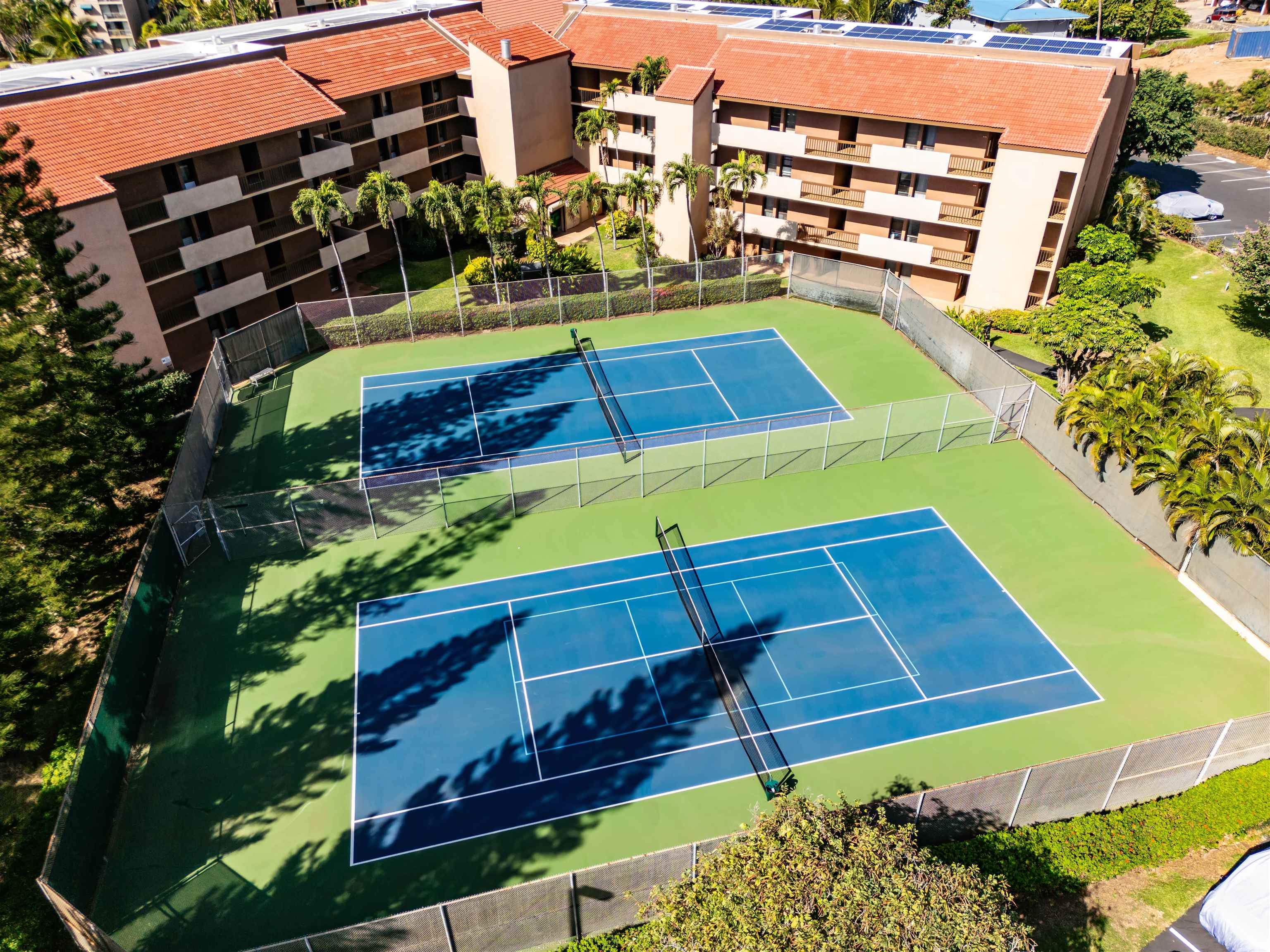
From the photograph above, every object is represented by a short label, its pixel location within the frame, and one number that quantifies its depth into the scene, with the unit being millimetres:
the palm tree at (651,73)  44656
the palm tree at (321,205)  35375
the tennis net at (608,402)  29094
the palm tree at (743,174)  40656
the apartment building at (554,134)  34000
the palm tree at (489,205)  37750
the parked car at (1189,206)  46156
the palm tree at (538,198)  39312
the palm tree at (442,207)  36688
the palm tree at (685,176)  40031
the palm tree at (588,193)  41031
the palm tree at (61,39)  64250
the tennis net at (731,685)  19750
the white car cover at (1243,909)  15555
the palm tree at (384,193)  36219
